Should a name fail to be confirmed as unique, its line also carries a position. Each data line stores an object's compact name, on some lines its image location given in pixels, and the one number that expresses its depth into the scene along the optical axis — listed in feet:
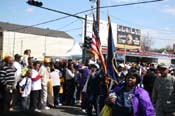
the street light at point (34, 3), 49.18
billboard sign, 157.37
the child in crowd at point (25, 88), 26.46
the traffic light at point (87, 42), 54.02
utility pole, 49.25
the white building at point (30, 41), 192.18
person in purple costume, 11.65
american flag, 17.56
